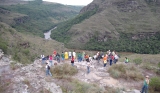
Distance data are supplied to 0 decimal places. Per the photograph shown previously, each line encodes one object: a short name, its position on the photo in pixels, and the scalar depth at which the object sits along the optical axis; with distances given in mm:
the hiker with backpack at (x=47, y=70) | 13741
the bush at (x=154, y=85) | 13220
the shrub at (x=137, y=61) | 19153
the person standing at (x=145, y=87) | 11477
